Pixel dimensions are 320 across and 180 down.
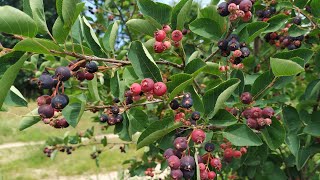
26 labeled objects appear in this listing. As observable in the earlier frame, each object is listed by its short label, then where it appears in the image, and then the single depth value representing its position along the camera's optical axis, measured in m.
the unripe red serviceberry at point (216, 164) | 0.22
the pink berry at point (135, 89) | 0.20
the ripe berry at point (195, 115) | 0.20
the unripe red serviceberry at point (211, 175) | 0.21
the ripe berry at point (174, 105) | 0.21
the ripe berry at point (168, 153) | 0.20
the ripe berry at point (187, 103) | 0.20
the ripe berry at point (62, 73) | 0.19
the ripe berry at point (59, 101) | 0.19
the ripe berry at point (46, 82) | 0.19
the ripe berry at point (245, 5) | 0.21
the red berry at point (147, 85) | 0.19
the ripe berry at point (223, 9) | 0.22
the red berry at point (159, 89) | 0.19
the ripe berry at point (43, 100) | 0.20
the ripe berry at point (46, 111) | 0.19
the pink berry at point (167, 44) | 0.22
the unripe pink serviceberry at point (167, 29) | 0.22
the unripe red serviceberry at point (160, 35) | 0.21
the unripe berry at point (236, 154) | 0.28
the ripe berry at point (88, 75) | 0.21
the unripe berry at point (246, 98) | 0.23
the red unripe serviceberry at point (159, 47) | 0.22
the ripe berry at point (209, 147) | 0.22
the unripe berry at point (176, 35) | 0.22
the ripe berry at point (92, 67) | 0.20
